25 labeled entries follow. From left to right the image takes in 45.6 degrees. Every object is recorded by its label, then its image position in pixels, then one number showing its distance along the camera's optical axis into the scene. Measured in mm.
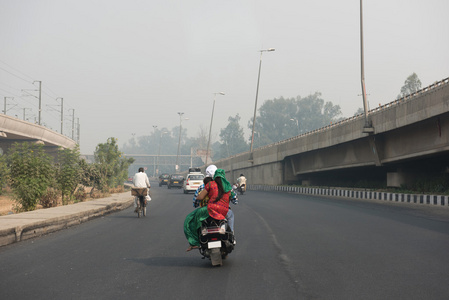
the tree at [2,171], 30547
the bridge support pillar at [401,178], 31578
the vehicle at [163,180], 70712
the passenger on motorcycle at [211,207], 8516
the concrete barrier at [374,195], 24734
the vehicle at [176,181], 56953
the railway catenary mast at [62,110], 79950
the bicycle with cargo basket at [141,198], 18688
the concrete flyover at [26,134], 46656
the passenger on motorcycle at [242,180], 37844
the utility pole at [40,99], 64062
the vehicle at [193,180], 40688
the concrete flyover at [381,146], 24666
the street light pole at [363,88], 30822
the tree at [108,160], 36500
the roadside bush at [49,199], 20977
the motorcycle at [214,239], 8367
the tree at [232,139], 163875
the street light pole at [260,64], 57284
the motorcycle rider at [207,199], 8852
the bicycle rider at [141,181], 18719
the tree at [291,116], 146875
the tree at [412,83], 83500
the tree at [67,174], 23422
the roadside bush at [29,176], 19359
